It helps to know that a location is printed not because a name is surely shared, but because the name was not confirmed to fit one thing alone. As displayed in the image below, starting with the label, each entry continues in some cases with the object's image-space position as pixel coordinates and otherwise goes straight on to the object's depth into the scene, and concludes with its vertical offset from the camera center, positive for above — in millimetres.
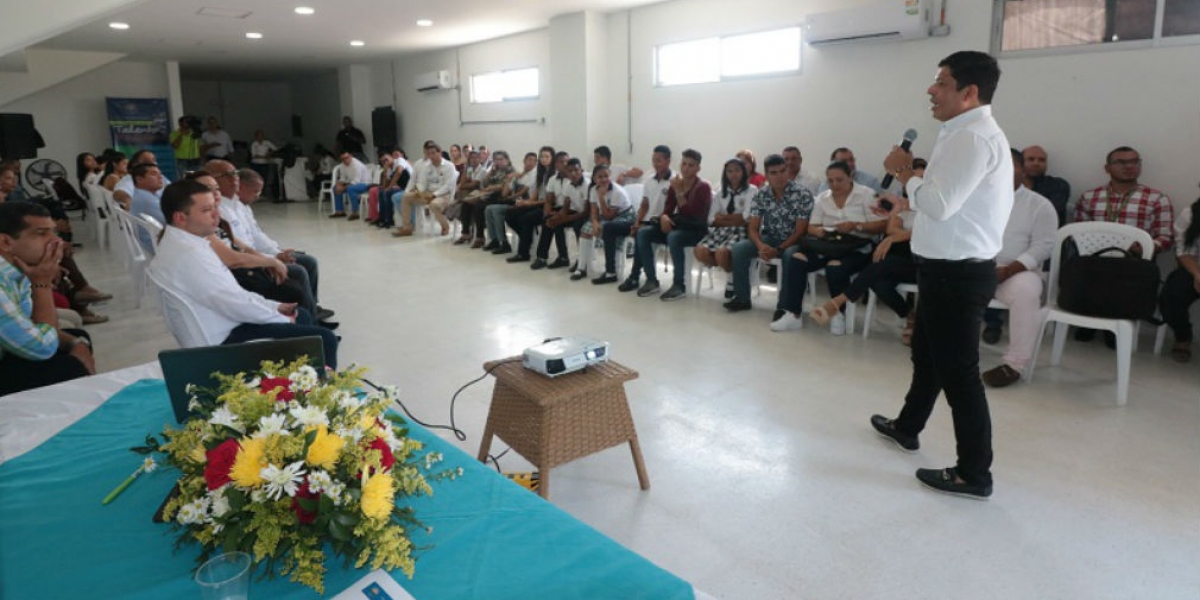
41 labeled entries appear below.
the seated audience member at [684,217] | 5375 -385
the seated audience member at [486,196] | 7922 -300
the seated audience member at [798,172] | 5578 -37
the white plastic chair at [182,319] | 2484 -534
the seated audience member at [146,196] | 4848 -164
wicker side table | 2146 -800
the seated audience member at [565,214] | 6570 -428
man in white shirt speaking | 2197 -234
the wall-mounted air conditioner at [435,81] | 11086 +1468
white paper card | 1027 -632
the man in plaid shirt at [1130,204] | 4109 -234
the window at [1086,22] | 4105 +923
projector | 2217 -610
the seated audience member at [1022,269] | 3486 -562
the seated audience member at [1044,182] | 4461 -108
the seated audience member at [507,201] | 7523 -343
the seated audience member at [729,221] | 5148 -399
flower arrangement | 1008 -477
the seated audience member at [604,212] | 6102 -381
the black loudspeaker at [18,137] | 9250 +515
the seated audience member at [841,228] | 4441 -402
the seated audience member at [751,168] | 6047 +1
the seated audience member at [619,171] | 6953 -20
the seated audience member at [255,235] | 4192 -407
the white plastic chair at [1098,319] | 3217 -701
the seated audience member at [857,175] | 5525 -63
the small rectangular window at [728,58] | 6316 +1104
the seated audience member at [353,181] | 10539 -151
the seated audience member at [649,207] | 5750 -328
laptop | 1536 -428
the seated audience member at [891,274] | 4156 -652
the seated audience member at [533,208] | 7090 -403
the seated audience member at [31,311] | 2207 -454
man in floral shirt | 4660 -428
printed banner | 12070 +830
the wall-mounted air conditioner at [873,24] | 5129 +1125
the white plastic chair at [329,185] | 10954 -233
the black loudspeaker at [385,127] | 12680 +817
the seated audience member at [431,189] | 8805 -241
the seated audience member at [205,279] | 2463 -384
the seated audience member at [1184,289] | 3828 -701
